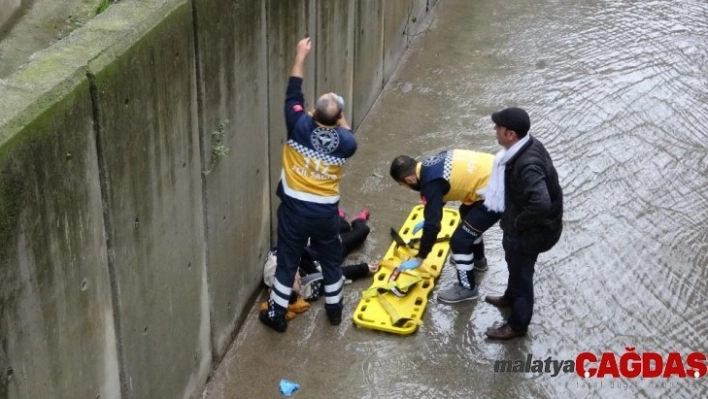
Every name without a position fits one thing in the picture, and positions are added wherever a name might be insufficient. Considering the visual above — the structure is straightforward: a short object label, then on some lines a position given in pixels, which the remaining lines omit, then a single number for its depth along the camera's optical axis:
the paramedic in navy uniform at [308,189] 5.91
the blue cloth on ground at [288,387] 5.92
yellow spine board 6.53
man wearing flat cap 5.80
